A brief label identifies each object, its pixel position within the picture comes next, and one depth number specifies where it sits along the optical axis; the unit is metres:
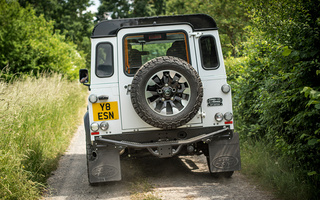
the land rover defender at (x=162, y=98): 5.32
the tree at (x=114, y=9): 46.44
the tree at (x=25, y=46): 15.81
